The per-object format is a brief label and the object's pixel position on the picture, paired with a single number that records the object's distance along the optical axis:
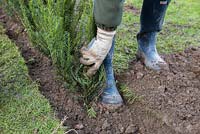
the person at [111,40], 2.18
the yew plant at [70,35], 2.39
